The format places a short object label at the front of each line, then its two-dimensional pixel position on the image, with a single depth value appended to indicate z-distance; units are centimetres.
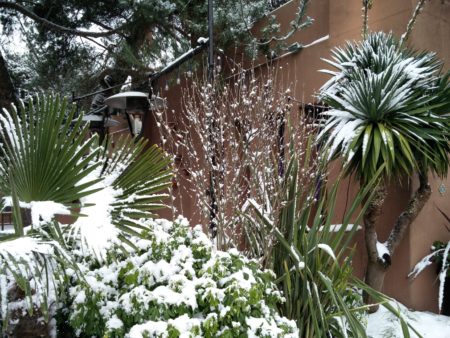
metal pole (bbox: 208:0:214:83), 504
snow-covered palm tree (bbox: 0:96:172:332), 253
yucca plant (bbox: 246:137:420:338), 335
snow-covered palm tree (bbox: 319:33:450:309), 482
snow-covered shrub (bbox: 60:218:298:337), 268
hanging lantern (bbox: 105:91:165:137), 725
